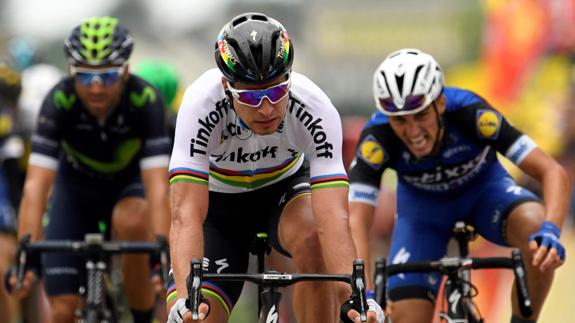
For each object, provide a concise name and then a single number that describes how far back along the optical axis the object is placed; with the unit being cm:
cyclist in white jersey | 1450
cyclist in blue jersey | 1809
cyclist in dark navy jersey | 1959
